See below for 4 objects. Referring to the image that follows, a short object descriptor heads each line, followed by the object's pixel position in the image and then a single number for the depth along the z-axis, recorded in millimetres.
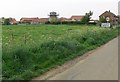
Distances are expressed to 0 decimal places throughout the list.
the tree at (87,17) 114506
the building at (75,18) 168562
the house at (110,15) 129837
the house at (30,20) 166875
